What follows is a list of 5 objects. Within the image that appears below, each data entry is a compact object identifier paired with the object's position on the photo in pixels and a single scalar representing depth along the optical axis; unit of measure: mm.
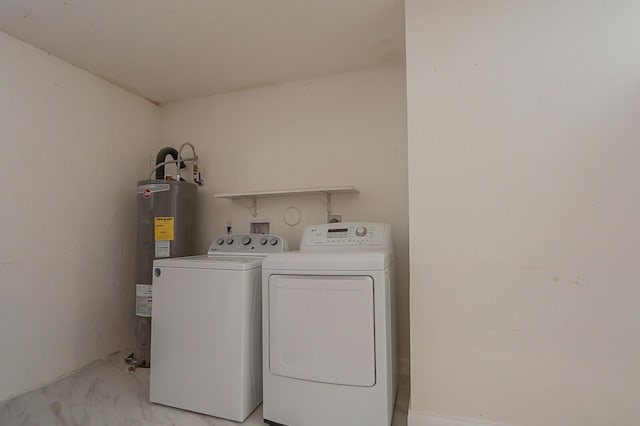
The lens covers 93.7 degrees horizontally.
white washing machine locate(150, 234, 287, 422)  1510
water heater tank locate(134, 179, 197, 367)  2115
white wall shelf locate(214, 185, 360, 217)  2031
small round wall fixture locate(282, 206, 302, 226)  2320
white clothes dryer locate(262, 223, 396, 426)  1312
